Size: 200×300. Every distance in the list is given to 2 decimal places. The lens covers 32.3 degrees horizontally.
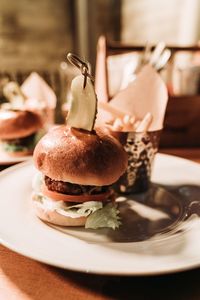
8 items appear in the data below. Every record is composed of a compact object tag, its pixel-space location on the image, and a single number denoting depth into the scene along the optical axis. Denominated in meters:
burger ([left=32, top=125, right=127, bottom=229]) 0.37
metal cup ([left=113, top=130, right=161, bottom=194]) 0.46
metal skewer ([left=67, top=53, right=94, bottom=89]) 0.35
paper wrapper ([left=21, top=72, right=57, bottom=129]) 0.74
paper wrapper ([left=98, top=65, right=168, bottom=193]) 0.47
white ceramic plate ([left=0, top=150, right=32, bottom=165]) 0.59
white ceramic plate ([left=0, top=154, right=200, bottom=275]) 0.28
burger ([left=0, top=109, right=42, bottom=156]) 0.64
